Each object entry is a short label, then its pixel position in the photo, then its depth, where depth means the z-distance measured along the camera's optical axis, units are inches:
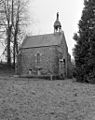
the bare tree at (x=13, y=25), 1562.5
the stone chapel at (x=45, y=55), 1473.9
